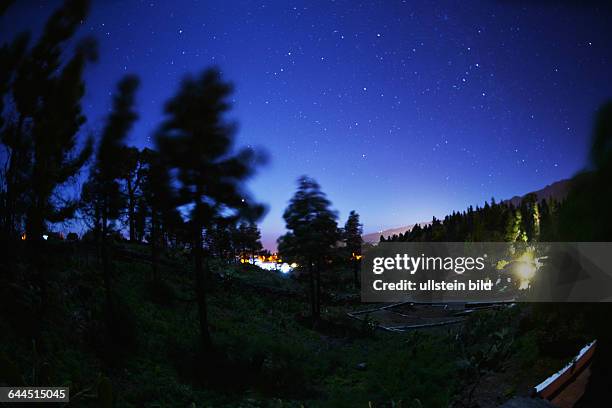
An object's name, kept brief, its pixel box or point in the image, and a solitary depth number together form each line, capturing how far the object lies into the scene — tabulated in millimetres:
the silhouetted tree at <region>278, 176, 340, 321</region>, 28812
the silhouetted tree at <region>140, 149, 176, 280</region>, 15297
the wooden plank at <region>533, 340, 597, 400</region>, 8305
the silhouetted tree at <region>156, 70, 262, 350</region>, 14719
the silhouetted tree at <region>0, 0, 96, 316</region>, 10828
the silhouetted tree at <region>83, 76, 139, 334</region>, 14336
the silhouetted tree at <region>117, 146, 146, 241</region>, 15844
